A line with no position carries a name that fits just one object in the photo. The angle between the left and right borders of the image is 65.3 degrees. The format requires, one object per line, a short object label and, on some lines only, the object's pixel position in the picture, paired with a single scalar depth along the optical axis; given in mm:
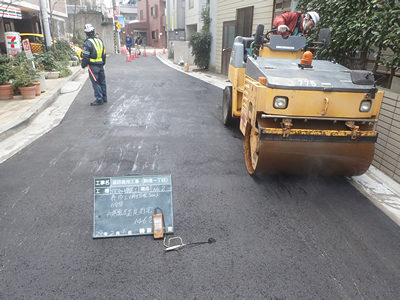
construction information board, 3109
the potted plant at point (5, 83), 8320
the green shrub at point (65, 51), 16234
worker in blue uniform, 8281
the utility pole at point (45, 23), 14110
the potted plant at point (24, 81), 8469
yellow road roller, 3686
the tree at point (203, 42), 17375
